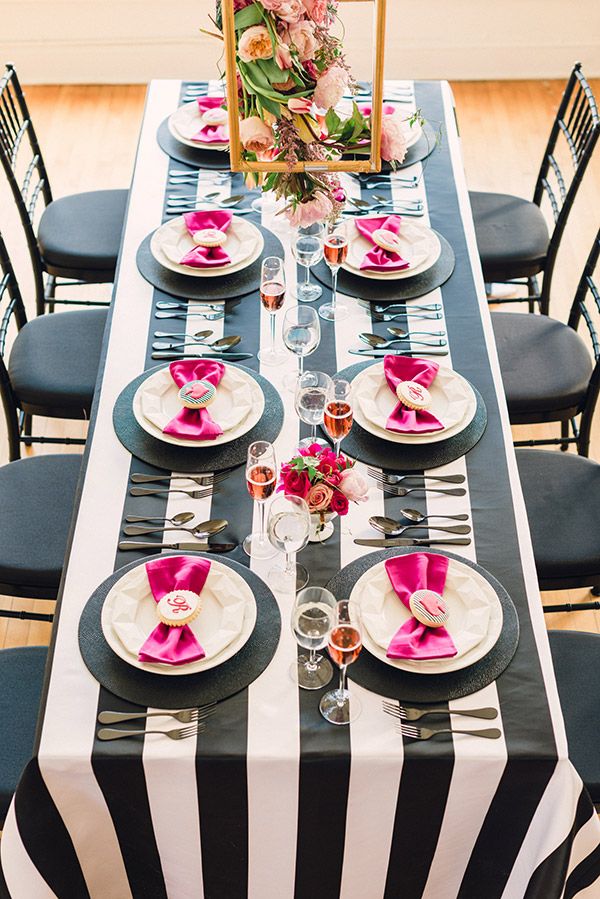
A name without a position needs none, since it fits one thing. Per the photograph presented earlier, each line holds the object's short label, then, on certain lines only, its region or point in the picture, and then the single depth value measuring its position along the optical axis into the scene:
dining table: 1.73
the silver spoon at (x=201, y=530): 2.09
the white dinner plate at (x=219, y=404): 2.28
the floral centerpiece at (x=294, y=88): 2.04
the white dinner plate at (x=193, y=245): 2.73
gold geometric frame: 2.04
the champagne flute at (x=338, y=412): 2.08
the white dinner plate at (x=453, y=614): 1.83
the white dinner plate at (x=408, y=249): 2.73
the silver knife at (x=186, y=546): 2.06
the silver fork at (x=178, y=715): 1.75
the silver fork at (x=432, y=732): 1.74
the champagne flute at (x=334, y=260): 2.55
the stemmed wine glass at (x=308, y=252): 2.60
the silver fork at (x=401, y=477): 2.20
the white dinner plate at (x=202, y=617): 1.83
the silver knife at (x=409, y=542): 2.07
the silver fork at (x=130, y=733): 1.73
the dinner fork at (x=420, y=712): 1.77
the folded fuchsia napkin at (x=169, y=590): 1.82
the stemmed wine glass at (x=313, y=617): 1.73
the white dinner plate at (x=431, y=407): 2.28
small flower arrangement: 1.90
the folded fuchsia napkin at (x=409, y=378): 2.28
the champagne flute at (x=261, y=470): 1.97
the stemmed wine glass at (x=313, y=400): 2.19
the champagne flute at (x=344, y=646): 1.68
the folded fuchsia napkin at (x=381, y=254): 2.73
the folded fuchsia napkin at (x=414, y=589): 1.83
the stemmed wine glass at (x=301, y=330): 2.38
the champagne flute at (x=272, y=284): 2.38
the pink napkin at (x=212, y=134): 3.20
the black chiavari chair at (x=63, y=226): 3.34
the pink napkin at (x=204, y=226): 2.73
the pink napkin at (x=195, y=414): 2.26
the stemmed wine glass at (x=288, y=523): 1.89
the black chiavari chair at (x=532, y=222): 3.31
